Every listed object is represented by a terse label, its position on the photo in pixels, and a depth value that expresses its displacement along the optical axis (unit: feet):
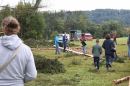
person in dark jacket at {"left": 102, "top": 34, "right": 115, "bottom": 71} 42.98
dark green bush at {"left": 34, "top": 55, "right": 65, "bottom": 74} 42.24
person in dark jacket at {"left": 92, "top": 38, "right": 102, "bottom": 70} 43.06
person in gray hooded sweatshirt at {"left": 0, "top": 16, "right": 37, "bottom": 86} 11.00
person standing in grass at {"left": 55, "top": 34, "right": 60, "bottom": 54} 75.36
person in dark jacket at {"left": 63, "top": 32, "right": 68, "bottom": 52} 83.66
